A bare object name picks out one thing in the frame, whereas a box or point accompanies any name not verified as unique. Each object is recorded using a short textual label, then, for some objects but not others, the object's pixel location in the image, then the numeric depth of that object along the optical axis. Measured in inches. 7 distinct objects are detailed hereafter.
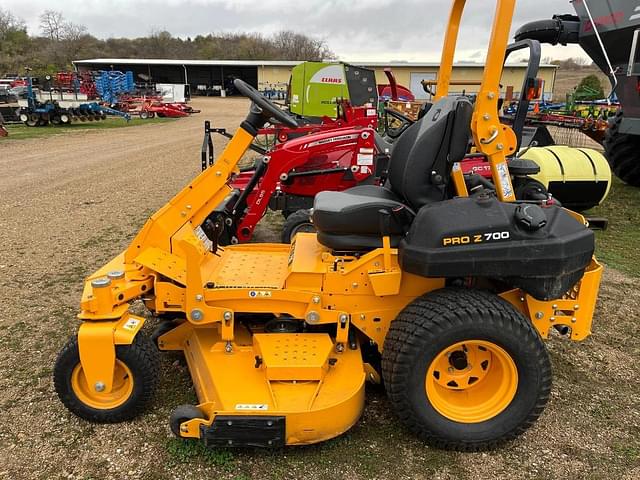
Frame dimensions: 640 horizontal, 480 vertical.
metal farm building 1596.9
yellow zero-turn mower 103.0
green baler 445.4
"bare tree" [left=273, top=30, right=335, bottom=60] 2906.0
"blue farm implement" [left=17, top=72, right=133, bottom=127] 792.3
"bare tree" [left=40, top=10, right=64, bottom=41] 2933.1
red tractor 212.5
